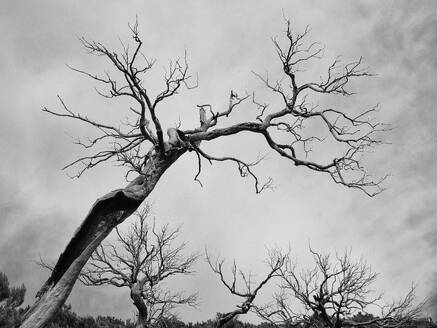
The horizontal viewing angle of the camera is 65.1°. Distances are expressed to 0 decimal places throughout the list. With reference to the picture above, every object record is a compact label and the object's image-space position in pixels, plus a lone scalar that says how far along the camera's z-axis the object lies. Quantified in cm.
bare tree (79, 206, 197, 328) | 1261
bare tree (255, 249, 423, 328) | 1162
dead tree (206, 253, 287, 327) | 1028
